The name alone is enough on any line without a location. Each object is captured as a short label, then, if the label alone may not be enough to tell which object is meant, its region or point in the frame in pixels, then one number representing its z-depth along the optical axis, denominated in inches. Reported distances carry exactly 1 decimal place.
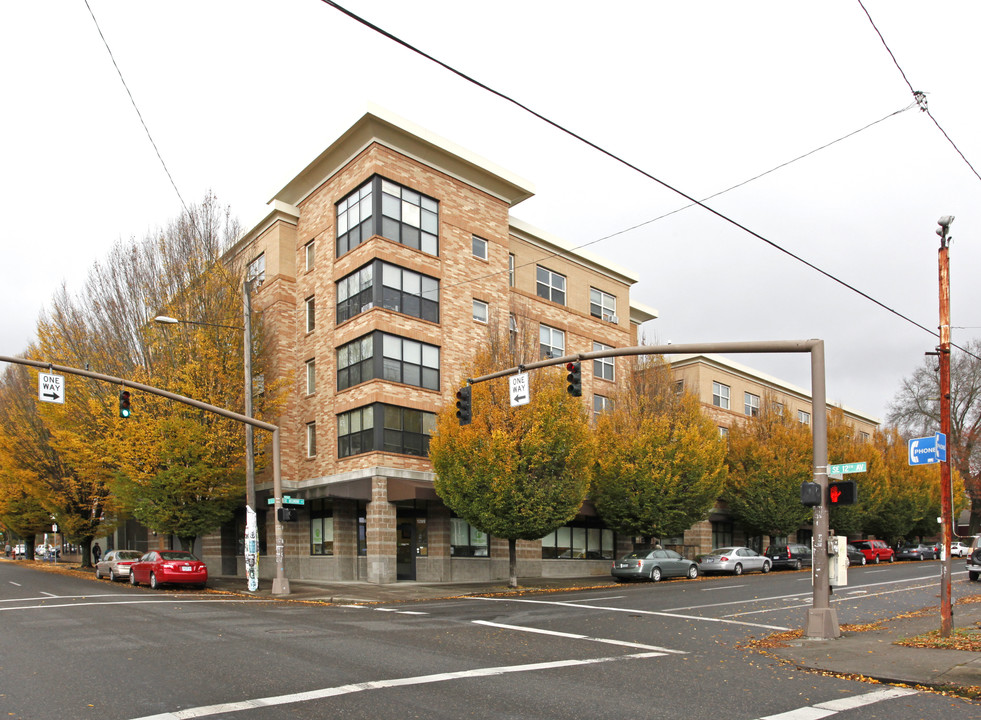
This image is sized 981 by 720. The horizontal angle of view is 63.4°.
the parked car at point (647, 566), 1263.5
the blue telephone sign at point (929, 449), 528.7
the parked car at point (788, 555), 1669.0
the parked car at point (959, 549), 2295.5
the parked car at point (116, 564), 1222.0
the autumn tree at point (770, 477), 1732.3
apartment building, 1218.6
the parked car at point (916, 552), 2223.5
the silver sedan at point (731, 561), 1461.6
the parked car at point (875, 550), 1998.0
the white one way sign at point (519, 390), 771.4
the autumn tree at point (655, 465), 1364.4
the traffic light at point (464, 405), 776.9
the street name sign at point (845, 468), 609.0
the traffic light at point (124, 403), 786.0
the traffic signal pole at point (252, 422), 713.6
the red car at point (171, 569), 1057.5
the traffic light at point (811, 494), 544.4
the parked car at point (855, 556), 1849.9
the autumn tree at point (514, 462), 1055.0
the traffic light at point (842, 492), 537.0
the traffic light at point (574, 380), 715.4
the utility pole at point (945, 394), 505.4
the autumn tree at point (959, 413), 2598.4
